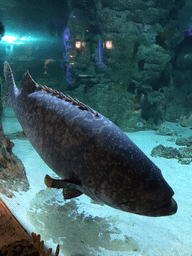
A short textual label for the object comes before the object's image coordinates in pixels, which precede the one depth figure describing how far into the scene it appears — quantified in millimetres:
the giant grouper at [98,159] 962
